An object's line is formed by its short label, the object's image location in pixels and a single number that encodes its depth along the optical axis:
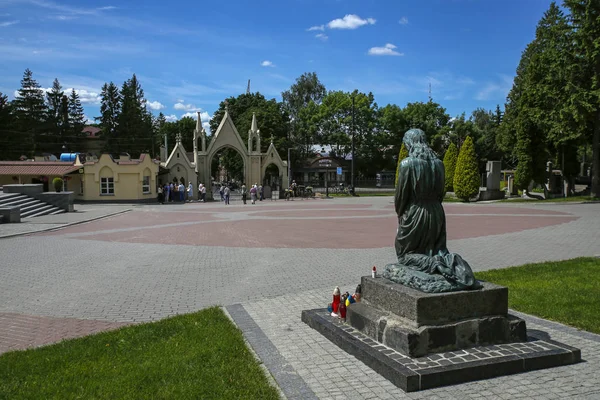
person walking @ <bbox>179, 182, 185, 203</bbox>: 39.69
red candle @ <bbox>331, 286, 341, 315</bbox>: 6.78
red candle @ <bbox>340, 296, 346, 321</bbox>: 6.60
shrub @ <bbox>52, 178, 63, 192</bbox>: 30.67
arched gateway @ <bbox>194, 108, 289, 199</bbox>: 44.62
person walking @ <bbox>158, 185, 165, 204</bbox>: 37.72
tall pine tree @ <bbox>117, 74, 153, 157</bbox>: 66.00
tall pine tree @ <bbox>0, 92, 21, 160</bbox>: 58.53
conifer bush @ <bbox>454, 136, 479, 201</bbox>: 38.19
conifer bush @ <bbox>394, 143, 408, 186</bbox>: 36.12
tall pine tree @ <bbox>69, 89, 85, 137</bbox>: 67.88
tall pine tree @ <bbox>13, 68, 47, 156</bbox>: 61.84
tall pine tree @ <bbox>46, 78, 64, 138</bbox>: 66.69
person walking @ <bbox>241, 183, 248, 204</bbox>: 36.53
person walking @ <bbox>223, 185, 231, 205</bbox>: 36.53
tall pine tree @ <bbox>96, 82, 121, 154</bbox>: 66.81
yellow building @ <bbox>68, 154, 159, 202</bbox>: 37.19
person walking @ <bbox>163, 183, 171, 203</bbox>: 38.69
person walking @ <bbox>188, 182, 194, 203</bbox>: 41.03
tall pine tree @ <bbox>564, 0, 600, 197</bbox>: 31.91
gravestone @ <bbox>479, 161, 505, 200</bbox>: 40.16
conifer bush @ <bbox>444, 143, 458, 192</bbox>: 42.84
